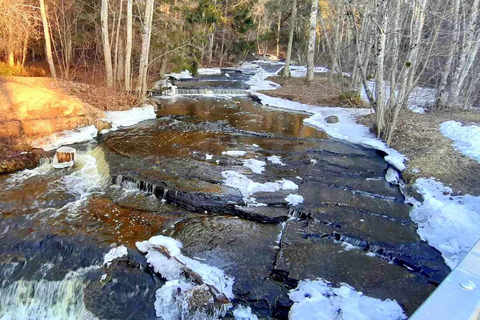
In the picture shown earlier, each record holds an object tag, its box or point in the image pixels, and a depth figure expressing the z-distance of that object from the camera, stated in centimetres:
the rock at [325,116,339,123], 1273
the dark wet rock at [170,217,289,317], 436
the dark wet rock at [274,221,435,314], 450
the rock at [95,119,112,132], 1074
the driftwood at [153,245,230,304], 423
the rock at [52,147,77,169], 800
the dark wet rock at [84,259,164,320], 422
